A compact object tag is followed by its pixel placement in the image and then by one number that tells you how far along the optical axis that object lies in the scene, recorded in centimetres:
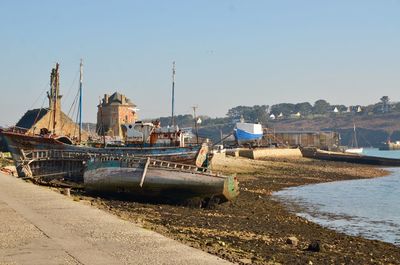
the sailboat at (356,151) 13725
